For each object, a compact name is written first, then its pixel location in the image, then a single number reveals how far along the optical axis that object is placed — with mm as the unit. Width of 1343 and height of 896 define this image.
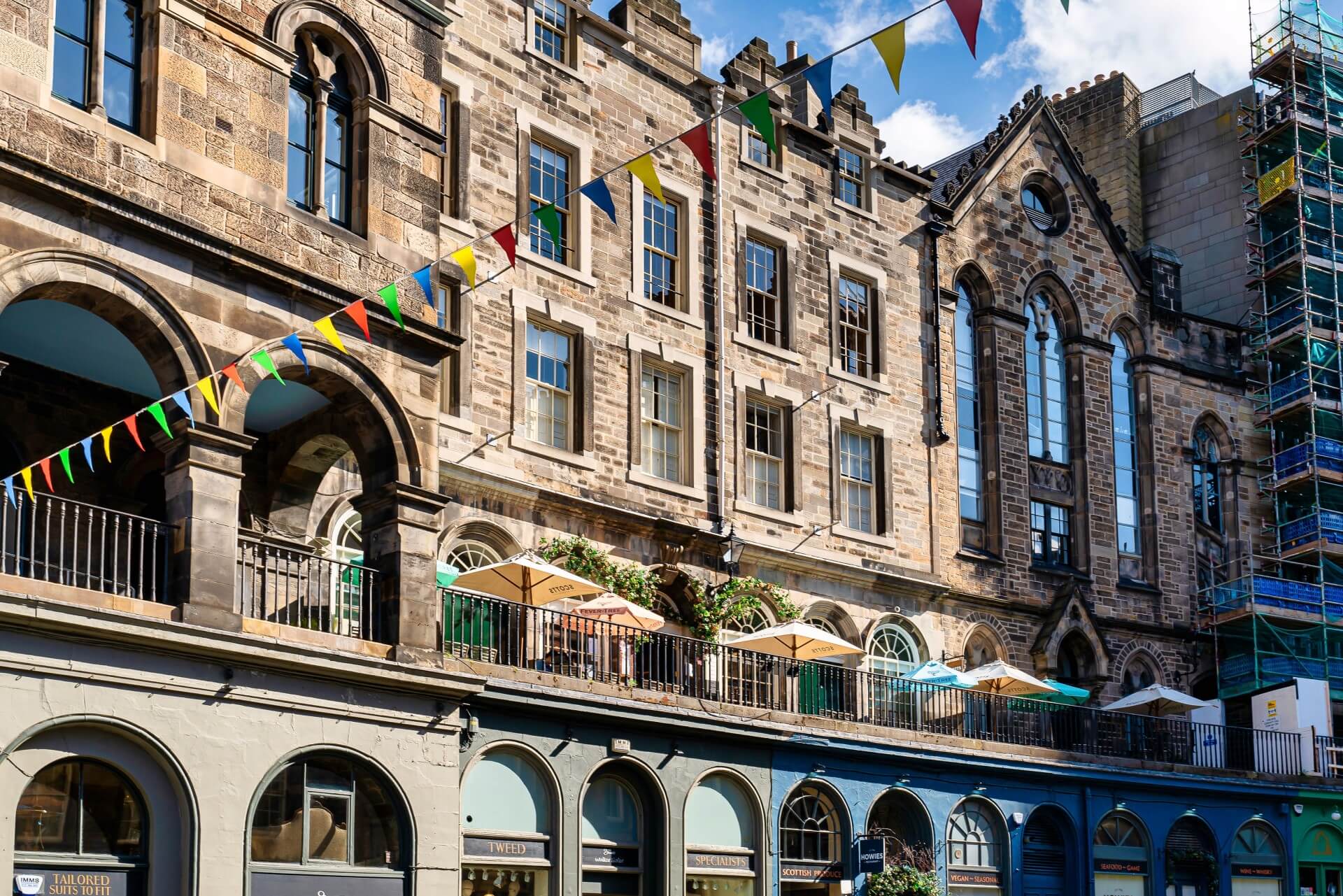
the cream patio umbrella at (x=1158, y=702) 34531
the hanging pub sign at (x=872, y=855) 27531
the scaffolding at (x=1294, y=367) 38781
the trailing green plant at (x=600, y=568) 27250
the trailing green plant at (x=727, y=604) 29188
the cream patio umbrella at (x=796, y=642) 28359
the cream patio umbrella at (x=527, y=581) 24125
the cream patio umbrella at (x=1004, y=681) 31906
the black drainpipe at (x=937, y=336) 34750
